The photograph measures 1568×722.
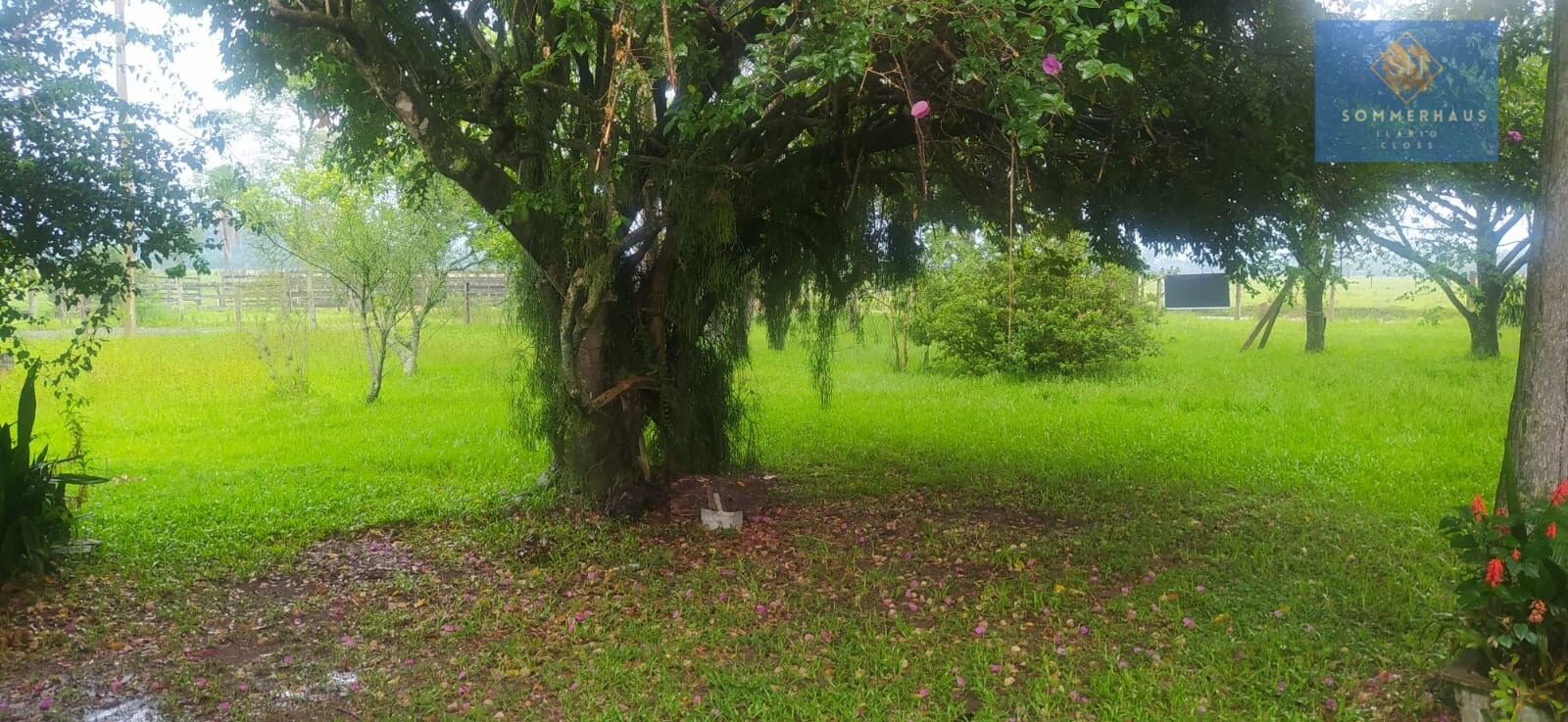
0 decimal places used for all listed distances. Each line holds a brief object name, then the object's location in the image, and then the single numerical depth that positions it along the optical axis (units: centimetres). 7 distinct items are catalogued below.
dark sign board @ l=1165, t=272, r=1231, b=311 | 1190
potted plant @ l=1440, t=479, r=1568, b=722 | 293
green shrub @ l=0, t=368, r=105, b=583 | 494
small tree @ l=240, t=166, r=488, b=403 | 1127
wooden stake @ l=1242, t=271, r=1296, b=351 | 1504
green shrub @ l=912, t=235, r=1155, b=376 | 1366
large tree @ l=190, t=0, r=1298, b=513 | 409
